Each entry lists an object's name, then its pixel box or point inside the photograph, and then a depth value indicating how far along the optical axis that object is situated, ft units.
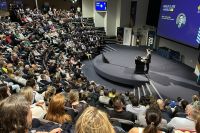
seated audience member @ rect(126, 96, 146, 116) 9.92
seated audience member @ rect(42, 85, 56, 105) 10.53
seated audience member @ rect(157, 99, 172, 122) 11.33
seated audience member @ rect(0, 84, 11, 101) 7.14
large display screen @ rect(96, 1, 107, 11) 39.02
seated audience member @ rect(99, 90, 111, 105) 12.18
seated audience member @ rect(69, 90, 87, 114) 9.07
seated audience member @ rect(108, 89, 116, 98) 13.99
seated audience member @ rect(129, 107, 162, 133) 5.44
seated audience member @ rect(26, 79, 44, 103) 10.61
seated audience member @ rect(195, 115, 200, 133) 4.63
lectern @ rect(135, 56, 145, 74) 21.65
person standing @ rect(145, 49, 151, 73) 21.64
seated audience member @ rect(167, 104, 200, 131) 6.77
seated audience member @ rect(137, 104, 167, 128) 8.19
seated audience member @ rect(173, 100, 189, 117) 10.72
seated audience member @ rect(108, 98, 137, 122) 8.55
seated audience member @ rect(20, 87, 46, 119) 7.40
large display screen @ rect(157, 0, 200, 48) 22.63
